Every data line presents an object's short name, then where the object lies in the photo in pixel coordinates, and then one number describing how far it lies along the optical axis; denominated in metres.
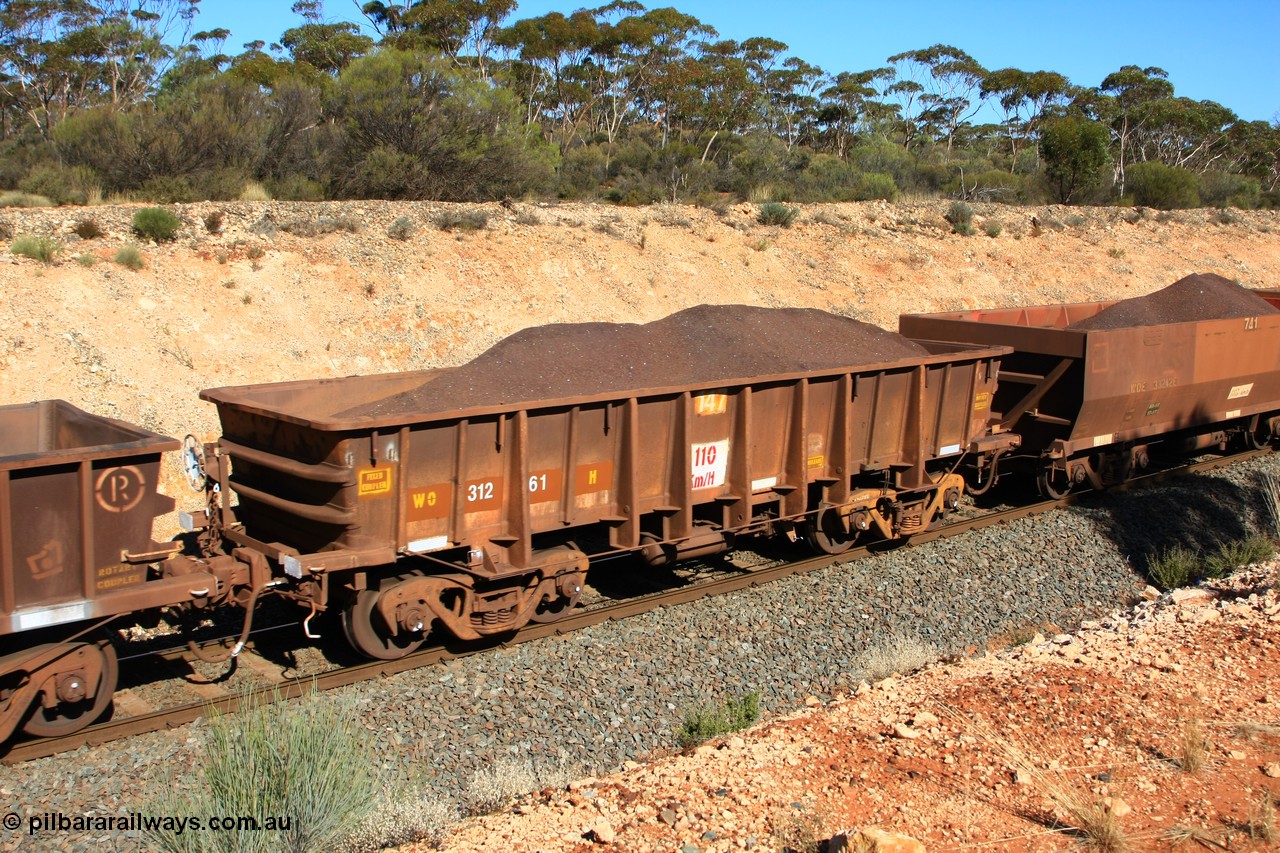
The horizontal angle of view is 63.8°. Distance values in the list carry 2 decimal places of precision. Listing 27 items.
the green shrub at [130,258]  18.02
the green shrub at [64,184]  22.78
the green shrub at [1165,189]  42.62
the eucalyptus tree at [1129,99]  58.19
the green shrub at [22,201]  21.45
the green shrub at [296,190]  25.08
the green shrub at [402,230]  21.89
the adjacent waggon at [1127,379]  12.80
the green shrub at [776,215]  29.09
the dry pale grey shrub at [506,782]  6.24
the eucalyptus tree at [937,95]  67.75
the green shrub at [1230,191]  45.75
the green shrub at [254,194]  23.83
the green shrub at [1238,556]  10.84
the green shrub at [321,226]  20.89
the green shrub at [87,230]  18.58
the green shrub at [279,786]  5.16
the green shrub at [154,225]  19.19
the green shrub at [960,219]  32.19
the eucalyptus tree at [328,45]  46.50
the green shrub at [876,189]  36.12
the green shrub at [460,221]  23.03
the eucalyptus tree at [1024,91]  64.38
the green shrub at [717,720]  7.16
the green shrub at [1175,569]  10.80
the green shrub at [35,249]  17.25
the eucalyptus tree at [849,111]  61.97
